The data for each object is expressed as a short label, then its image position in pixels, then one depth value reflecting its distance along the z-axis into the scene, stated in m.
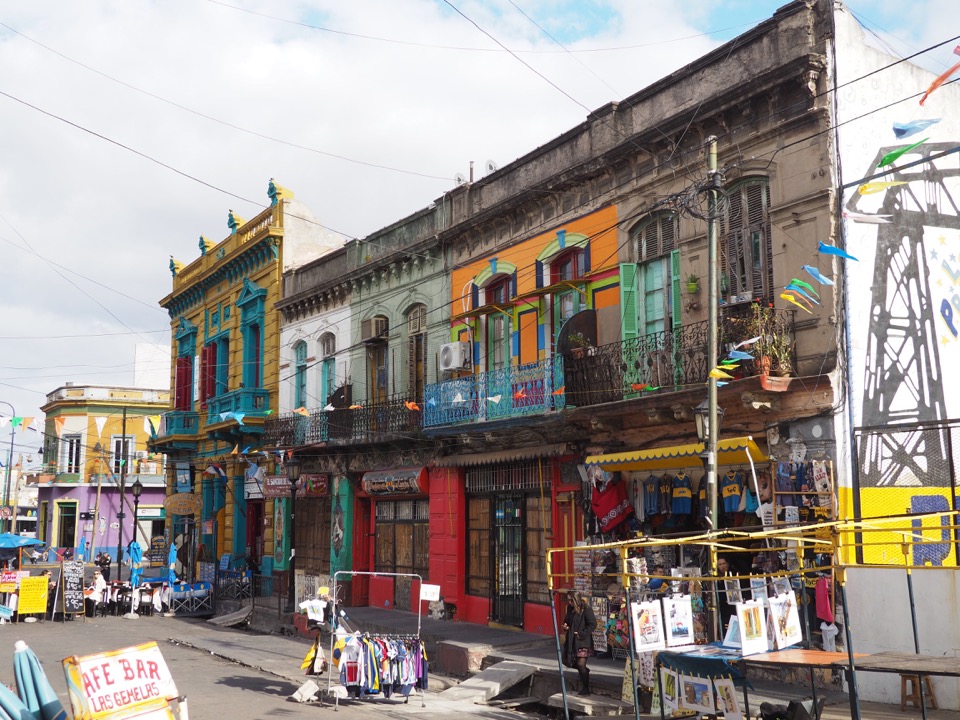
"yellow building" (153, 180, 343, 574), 28.27
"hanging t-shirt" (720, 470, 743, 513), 13.80
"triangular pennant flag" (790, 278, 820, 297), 12.82
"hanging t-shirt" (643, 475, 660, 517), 15.21
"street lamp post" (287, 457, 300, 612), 22.59
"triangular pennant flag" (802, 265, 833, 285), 12.46
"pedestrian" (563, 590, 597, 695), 13.09
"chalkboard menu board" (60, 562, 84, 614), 23.80
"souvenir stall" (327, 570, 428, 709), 12.85
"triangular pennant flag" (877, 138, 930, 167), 10.52
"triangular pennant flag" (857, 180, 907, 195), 10.94
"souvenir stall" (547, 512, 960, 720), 8.42
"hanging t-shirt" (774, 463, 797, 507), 12.91
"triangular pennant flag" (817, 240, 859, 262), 11.65
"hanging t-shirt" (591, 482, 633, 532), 15.68
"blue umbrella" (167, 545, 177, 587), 26.75
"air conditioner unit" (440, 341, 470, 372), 20.00
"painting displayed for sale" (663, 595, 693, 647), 10.26
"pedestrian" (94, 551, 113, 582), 27.87
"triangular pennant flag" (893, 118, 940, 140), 10.37
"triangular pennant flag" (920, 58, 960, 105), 9.70
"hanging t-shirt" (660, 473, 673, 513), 14.98
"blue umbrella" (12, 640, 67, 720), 7.74
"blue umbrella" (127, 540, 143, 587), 26.09
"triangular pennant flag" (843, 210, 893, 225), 12.28
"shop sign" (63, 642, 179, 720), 7.55
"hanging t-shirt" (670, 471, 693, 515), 14.55
